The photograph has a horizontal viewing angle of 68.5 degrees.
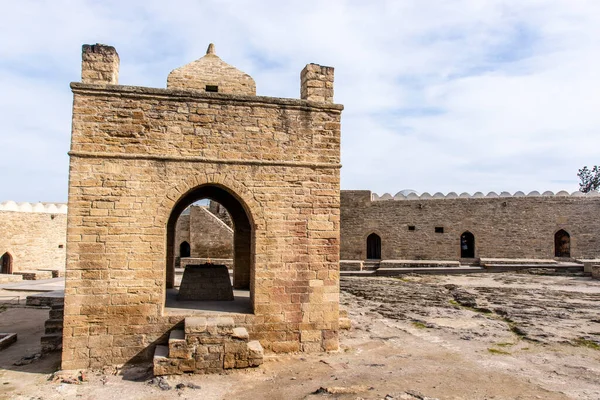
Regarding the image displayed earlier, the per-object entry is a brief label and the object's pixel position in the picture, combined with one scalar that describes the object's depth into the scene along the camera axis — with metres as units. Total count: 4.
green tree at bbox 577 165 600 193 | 42.12
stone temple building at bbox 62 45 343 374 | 6.52
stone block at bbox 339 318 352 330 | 8.89
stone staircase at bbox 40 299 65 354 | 7.42
